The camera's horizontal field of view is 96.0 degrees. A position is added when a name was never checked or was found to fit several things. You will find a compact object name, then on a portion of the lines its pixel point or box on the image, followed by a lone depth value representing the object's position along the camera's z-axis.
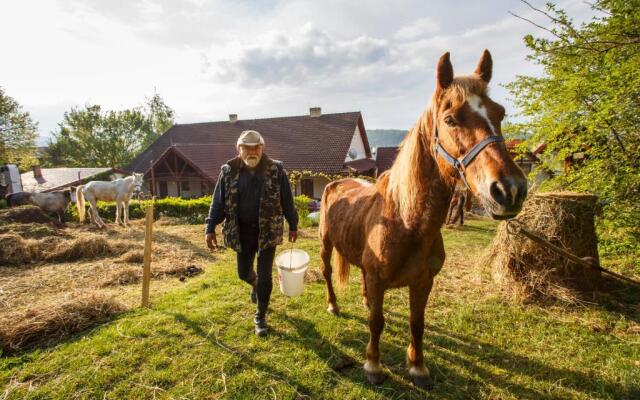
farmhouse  19.91
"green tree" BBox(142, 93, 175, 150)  44.38
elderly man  3.18
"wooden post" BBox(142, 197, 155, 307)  4.00
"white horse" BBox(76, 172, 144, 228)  10.84
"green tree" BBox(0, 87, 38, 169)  26.66
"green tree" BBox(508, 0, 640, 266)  3.64
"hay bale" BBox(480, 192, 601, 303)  4.15
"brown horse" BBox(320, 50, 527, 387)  1.43
